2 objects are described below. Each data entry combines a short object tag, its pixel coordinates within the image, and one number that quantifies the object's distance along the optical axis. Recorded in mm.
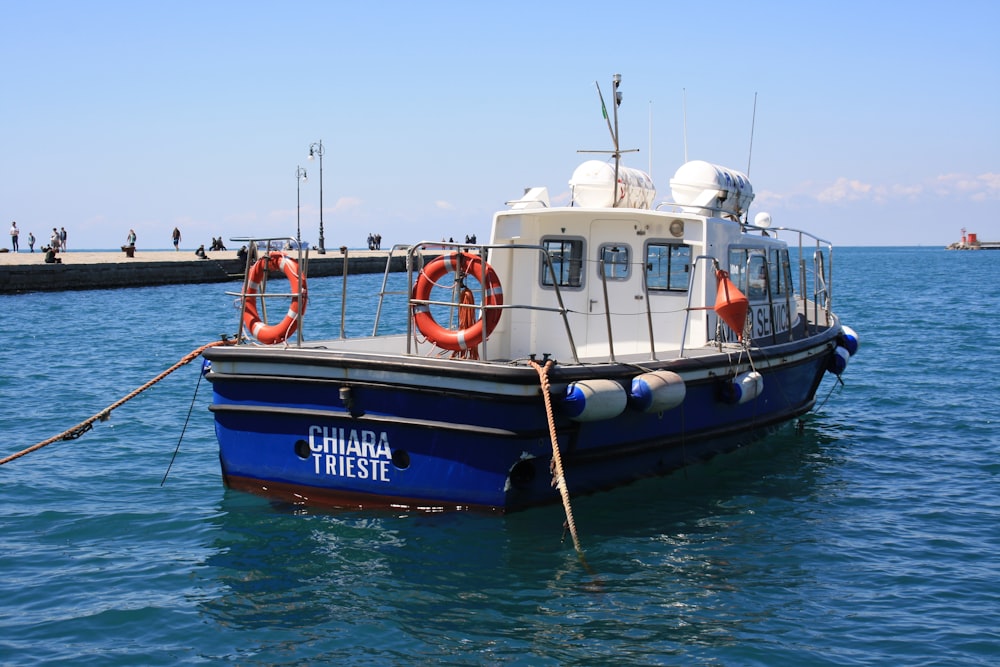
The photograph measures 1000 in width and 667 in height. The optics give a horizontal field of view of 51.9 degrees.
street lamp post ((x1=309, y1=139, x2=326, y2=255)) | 51719
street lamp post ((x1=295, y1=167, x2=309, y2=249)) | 46675
